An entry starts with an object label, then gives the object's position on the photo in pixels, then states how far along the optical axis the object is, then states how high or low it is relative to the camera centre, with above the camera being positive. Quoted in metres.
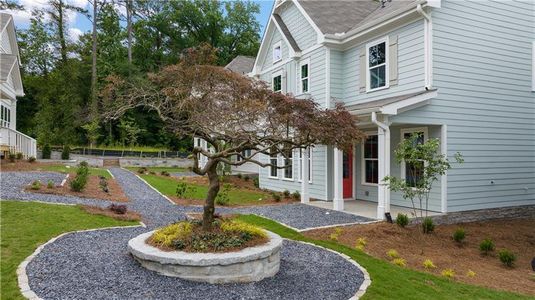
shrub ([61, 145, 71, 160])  24.64 +0.03
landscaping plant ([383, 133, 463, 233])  8.47 -0.07
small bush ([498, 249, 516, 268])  7.38 -2.08
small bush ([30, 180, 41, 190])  10.53 -0.95
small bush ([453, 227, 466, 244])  8.46 -1.87
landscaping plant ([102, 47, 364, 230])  5.92 +0.67
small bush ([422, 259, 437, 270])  6.81 -2.05
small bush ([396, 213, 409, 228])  9.05 -1.61
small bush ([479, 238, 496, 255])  7.97 -2.00
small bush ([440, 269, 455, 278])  6.42 -2.09
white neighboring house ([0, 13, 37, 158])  16.34 +3.12
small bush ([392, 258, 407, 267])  6.78 -2.01
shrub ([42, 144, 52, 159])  24.42 +0.15
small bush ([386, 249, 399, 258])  7.23 -1.96
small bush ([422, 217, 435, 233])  8.94 -1.73
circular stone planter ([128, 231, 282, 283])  4.92 -1.51
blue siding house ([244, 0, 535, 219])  10.16 +2.06
